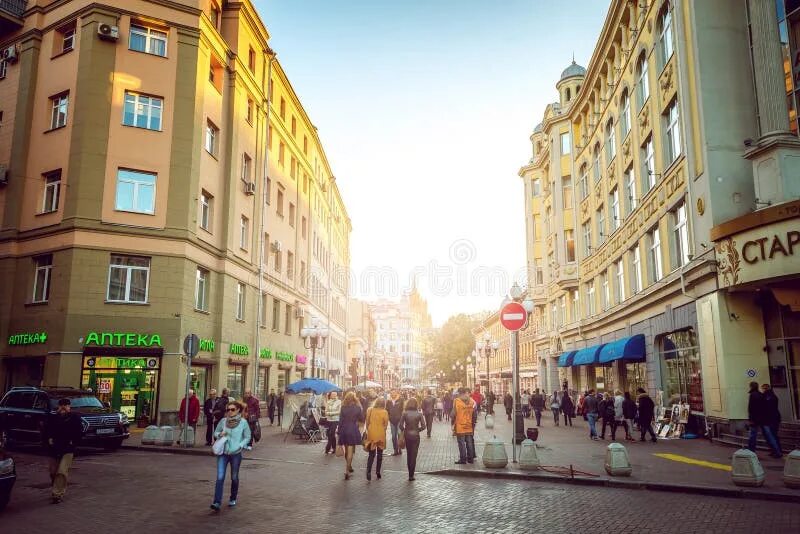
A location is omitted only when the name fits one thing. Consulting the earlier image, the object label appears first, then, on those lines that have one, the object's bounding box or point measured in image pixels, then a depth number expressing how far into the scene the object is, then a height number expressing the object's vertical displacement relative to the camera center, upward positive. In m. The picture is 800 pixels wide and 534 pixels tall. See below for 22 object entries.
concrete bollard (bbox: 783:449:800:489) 10.09 -1.69
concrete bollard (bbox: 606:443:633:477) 11.75 -1.80
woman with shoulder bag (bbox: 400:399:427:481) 12.14 -1.25
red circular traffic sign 13.75 +1.34
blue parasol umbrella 23.64 -0.58
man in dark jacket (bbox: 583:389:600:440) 20.14 -1.32
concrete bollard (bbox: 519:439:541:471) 12.80 -1.89
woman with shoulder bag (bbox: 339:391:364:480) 12.42 -1.03
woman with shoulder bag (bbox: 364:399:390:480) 12.21 -1.28
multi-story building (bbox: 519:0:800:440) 15.81 +6.01
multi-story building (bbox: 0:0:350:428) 21.72 +7.01
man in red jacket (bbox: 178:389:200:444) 19.50 -1.30
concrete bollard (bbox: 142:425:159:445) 17.69 -1.93
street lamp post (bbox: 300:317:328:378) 27.78 +1.90
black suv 16.22 -1.29
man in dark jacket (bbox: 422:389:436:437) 22.89 -1.44
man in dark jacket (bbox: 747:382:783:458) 14.02 -1.02
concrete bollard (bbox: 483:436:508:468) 13.06 -1.84
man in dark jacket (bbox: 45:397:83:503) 9.67 -1.18
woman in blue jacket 9.20 -1.06
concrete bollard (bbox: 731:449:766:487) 10.27 -1.70
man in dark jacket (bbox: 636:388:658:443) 18.91 -1.26
